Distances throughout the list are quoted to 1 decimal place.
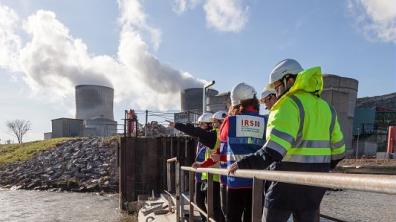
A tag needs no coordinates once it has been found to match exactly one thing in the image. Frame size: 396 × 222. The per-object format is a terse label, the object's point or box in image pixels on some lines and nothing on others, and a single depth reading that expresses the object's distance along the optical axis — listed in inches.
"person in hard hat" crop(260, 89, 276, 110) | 139.2
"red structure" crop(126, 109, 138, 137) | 605.6
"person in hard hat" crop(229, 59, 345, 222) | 95.3
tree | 2979.8
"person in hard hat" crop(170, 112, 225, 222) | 182.1
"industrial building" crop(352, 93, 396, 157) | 1343.5
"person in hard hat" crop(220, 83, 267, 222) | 146.7
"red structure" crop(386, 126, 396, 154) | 1120.0
